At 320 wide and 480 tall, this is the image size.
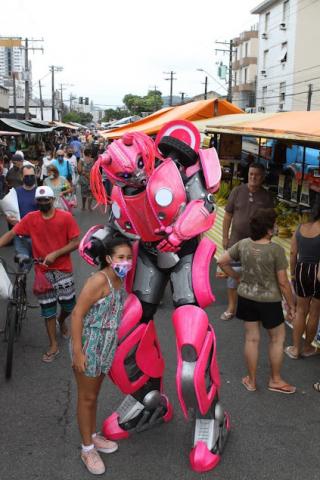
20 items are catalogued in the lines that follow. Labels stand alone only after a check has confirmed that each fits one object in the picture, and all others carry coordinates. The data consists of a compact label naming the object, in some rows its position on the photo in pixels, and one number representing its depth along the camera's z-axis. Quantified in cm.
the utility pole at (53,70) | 5897
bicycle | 413
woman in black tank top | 416
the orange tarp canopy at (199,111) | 885
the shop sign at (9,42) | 3108
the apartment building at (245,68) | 4788
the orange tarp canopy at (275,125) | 408
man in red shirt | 421
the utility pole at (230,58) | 3130
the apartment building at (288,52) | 3534
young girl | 275
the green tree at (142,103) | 7538
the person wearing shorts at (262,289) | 366
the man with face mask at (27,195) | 589
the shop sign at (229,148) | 870
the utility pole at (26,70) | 3372
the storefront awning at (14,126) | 1592
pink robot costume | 305
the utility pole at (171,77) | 5969
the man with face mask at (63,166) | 1055
